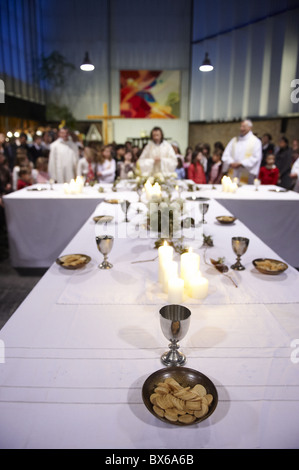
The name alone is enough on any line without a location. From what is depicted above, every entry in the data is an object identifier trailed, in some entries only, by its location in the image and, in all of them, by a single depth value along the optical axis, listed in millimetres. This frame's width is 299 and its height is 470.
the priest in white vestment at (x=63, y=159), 5410
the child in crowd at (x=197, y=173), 5336
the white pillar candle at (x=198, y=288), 1313
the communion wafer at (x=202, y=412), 745
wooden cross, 8750
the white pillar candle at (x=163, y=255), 1439
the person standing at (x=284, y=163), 5773
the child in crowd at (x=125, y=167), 5816
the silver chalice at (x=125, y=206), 2467
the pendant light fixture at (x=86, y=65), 6059
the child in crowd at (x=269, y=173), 4753
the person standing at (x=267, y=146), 6457
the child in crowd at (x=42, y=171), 4875
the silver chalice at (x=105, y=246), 1590
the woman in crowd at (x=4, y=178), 4602
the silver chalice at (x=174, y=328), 917
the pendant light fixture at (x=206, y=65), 6026
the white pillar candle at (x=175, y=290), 1224
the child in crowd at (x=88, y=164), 5227
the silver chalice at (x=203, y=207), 2354
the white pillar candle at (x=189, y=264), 1344
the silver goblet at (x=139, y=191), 3246
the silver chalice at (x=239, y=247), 1586
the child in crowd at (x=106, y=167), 5270
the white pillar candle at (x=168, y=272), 1315
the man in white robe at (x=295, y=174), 5086
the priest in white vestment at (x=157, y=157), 4719
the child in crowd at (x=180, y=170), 5949
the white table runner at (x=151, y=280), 1327
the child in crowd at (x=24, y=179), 4367
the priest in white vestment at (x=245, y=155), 4996
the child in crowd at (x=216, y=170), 5539
